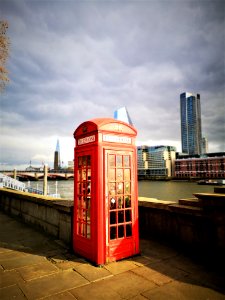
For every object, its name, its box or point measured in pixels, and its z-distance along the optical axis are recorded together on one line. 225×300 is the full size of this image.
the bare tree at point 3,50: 4.85
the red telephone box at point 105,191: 3.86
